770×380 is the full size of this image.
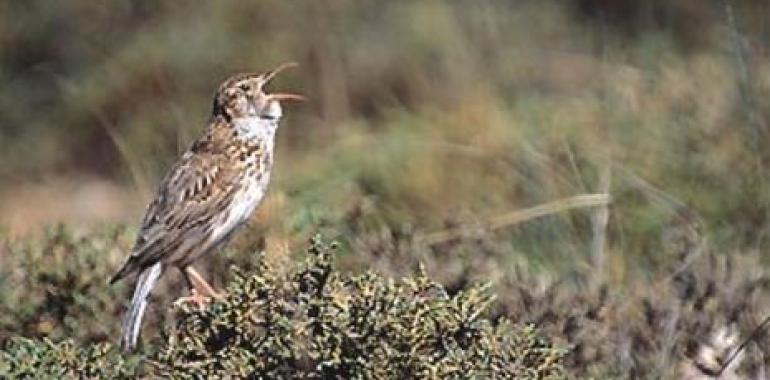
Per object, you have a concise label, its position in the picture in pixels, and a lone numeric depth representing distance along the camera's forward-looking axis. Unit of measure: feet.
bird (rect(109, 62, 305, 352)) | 59.41
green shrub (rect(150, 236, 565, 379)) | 49.42
